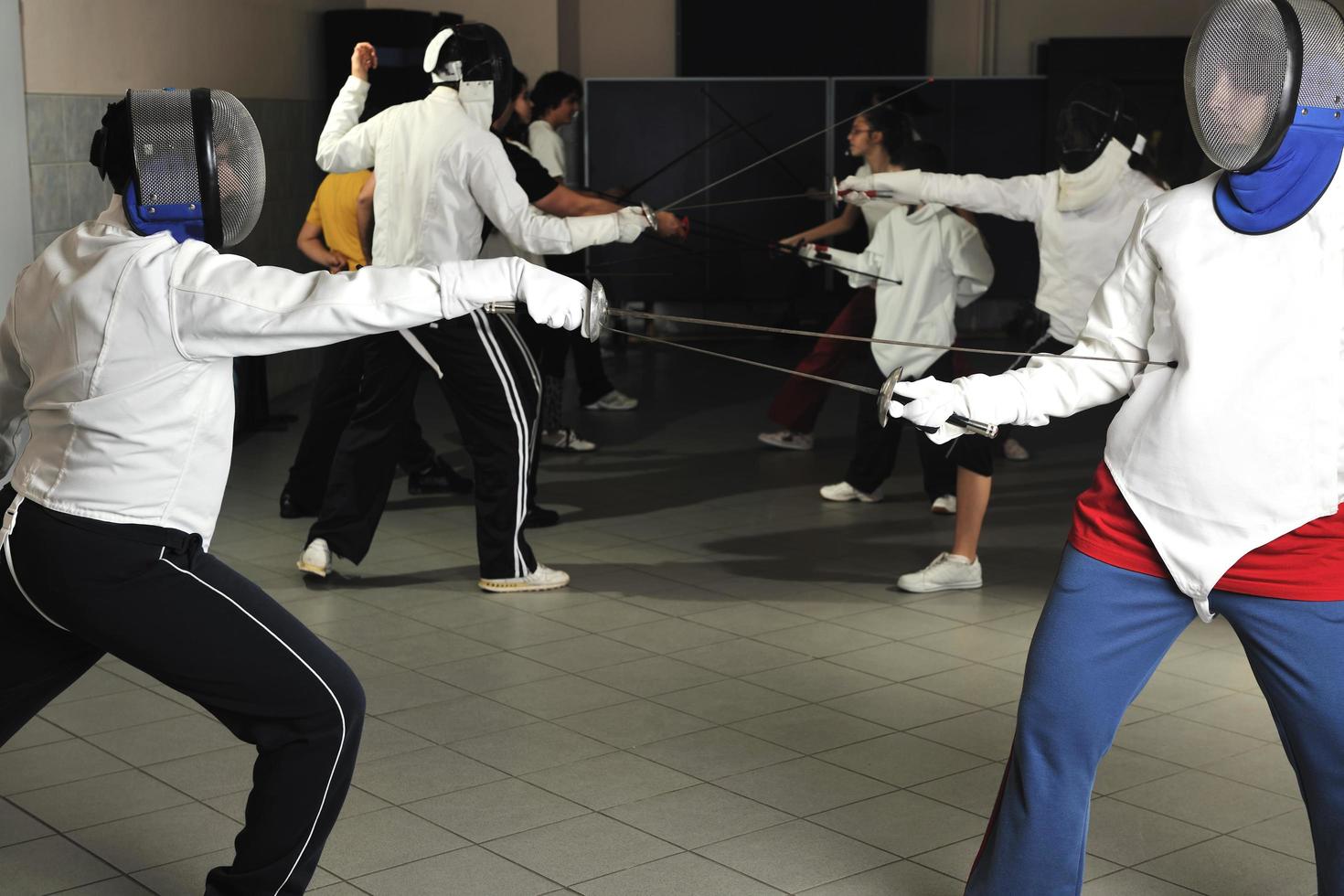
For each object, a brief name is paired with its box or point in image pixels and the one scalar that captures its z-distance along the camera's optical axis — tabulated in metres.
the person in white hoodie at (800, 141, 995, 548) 8.78
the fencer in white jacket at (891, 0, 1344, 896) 5.19
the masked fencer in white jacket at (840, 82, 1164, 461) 7.87
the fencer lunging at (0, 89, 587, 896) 5.24
